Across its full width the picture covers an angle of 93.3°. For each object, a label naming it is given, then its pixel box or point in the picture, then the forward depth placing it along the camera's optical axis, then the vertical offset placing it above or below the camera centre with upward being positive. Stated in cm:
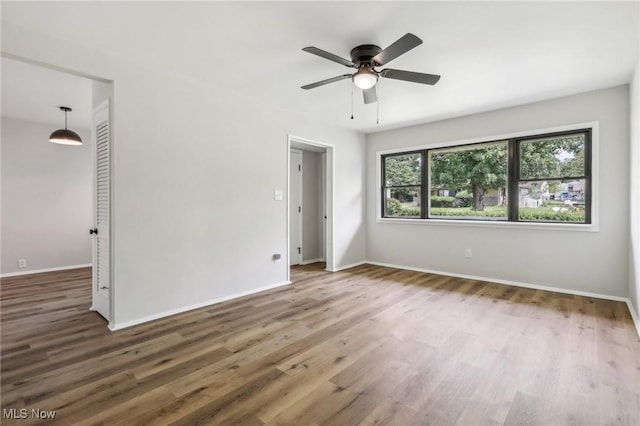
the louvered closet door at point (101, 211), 290 +1
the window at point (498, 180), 382 +47
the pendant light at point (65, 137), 441 +111
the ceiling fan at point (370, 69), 242 +121
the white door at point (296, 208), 571 +8
